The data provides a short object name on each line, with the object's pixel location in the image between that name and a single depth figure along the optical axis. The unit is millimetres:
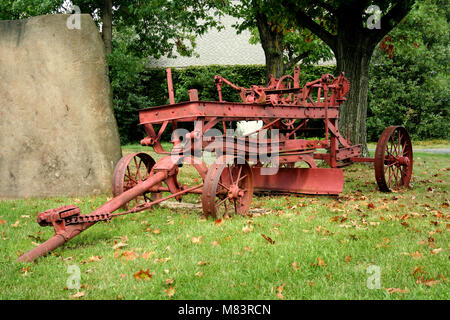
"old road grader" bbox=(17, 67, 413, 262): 5008
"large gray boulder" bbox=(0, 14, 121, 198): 7066
